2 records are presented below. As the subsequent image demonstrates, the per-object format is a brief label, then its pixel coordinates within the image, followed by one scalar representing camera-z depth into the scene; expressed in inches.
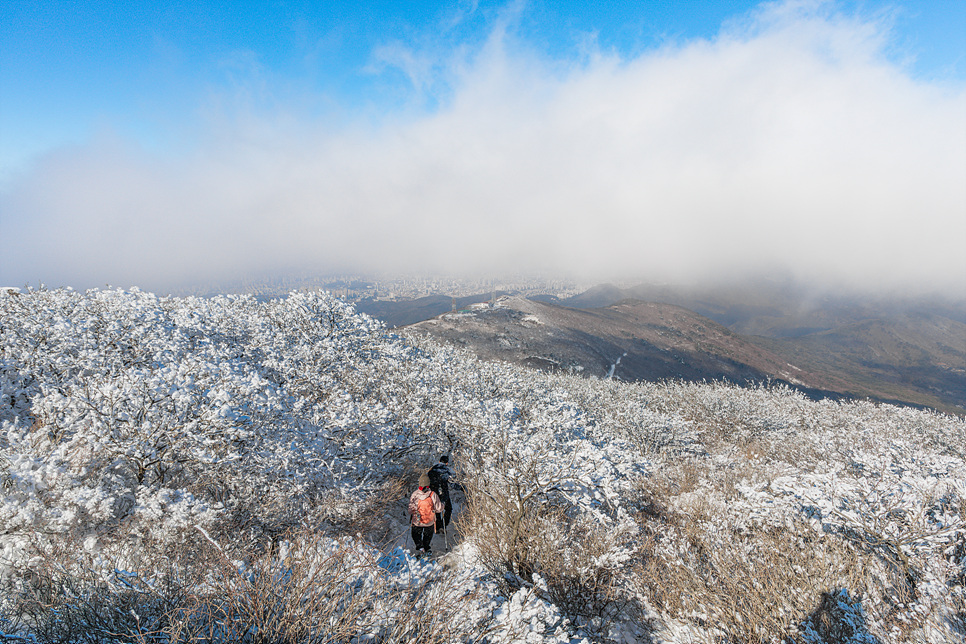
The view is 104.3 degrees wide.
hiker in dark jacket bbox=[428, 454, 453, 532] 476.1
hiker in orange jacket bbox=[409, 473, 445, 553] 420.8
